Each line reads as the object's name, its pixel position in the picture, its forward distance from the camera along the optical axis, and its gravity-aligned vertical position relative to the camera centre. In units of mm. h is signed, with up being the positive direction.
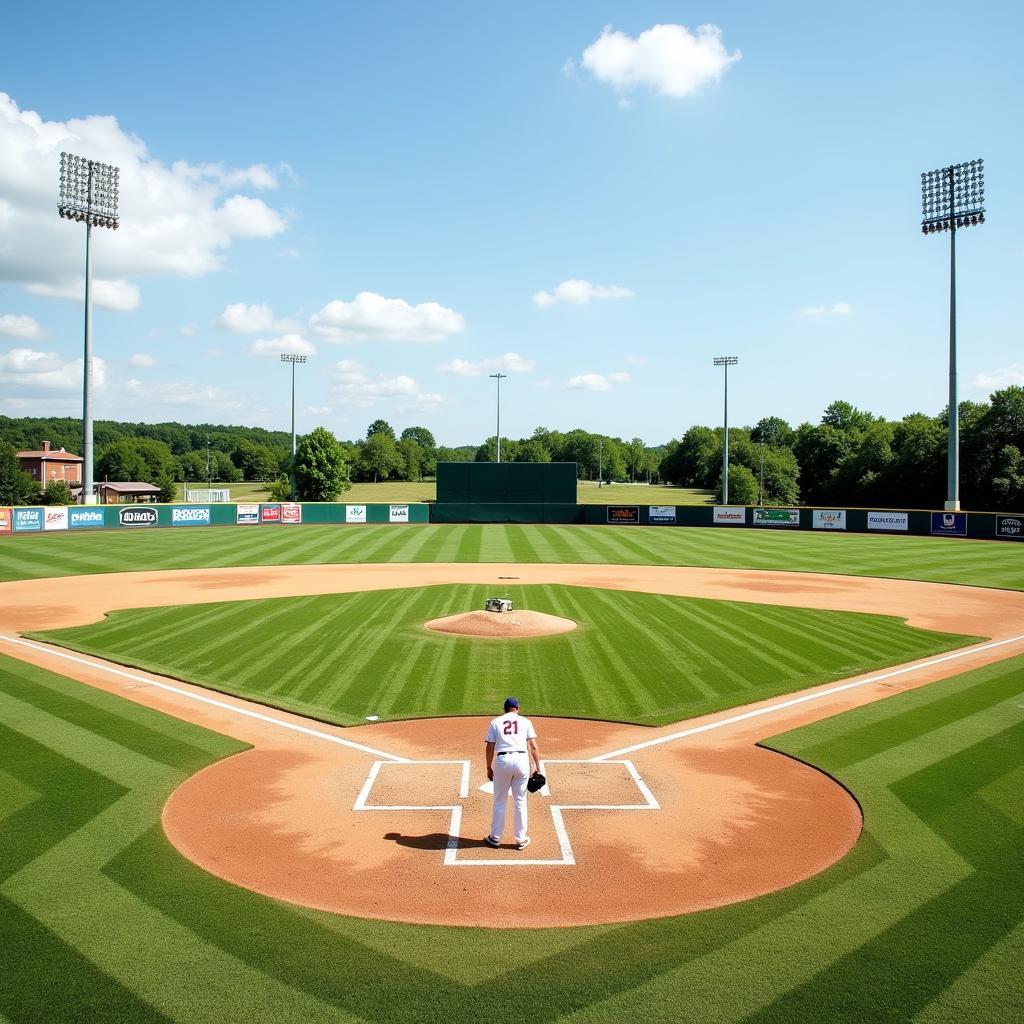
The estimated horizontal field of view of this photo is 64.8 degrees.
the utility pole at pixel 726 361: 73625 +12401
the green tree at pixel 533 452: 177425 +9396
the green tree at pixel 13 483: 96312 +585
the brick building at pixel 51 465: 126831 +3761
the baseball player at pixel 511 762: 8773 -2923
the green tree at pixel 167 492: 121125 -365
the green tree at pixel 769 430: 173250 +14934
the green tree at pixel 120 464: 144625 +4453
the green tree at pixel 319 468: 97562 +2883
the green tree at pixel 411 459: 175000 +7408
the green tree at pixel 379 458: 162750 +6937
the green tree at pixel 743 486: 109438 +1499
